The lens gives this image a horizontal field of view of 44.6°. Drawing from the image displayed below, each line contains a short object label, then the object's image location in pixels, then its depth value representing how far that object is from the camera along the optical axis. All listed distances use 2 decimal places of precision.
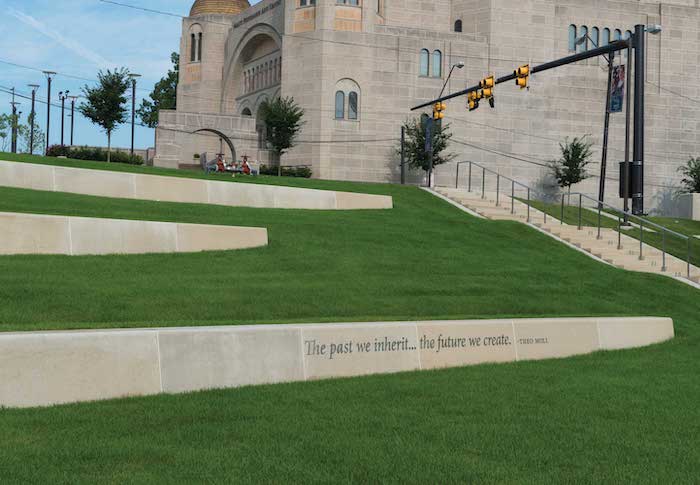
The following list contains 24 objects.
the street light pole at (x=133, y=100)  64.78
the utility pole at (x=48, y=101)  64.44
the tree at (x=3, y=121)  97.03
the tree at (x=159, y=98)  97.12
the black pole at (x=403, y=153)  56.50
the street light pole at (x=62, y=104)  72.69
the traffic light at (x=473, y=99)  35.82
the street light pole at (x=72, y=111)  75.41
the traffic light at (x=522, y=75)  31.41
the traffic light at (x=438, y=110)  41.44
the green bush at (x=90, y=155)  54.47
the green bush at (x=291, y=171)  59.99
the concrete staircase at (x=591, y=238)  25.94
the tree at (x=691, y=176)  65.12
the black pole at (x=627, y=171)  25.58
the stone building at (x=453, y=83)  61.78
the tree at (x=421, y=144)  59.72
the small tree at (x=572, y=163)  62.75
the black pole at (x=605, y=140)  42.19
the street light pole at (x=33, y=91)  67.74
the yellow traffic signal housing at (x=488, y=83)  33.97
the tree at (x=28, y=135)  104.54
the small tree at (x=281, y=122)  59.22
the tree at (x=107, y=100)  57.91
